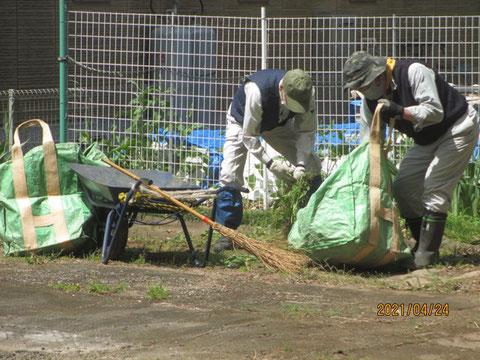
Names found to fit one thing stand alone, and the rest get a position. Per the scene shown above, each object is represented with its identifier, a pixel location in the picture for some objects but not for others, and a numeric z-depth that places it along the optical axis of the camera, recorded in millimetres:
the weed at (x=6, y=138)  18281
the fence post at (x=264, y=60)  18000
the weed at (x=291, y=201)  14211
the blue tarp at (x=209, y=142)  18703
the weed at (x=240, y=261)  13539
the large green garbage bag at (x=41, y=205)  13594
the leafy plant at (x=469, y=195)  16828
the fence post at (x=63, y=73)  17828
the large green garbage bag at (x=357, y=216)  12391
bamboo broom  12875
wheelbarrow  12984
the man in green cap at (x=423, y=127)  12289
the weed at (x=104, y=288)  11585
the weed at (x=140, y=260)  13687
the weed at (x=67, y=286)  11680
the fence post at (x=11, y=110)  17672
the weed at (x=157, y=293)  11273
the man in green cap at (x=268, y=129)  13539
